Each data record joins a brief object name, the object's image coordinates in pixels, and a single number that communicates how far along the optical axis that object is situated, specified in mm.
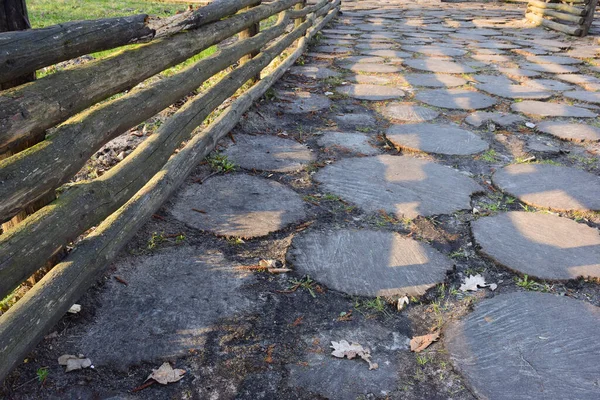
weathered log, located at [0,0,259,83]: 1314
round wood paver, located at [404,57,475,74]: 5719
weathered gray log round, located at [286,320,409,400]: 1487
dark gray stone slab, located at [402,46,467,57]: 6730
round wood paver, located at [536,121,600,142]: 3613
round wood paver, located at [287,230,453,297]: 1964
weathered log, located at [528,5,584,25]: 8482
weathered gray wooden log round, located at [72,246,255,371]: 1595
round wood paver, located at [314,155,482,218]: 2609
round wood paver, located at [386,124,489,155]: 3379
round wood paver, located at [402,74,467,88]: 5055
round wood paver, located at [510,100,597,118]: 4148
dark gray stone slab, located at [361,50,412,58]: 6539
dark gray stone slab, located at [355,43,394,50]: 7137
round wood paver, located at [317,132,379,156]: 3354
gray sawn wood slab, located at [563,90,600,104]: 4586
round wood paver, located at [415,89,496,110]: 4359
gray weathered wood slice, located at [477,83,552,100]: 4680
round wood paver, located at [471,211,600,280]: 2080
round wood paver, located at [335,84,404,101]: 4590
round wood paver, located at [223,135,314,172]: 3053
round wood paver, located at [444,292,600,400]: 1482
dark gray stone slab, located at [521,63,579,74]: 5812
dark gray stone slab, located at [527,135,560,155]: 3393
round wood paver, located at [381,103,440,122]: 3996
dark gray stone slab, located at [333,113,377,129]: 3895
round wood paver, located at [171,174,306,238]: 2338
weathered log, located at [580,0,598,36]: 8181
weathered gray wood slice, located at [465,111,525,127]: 3947
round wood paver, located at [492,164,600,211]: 2660
